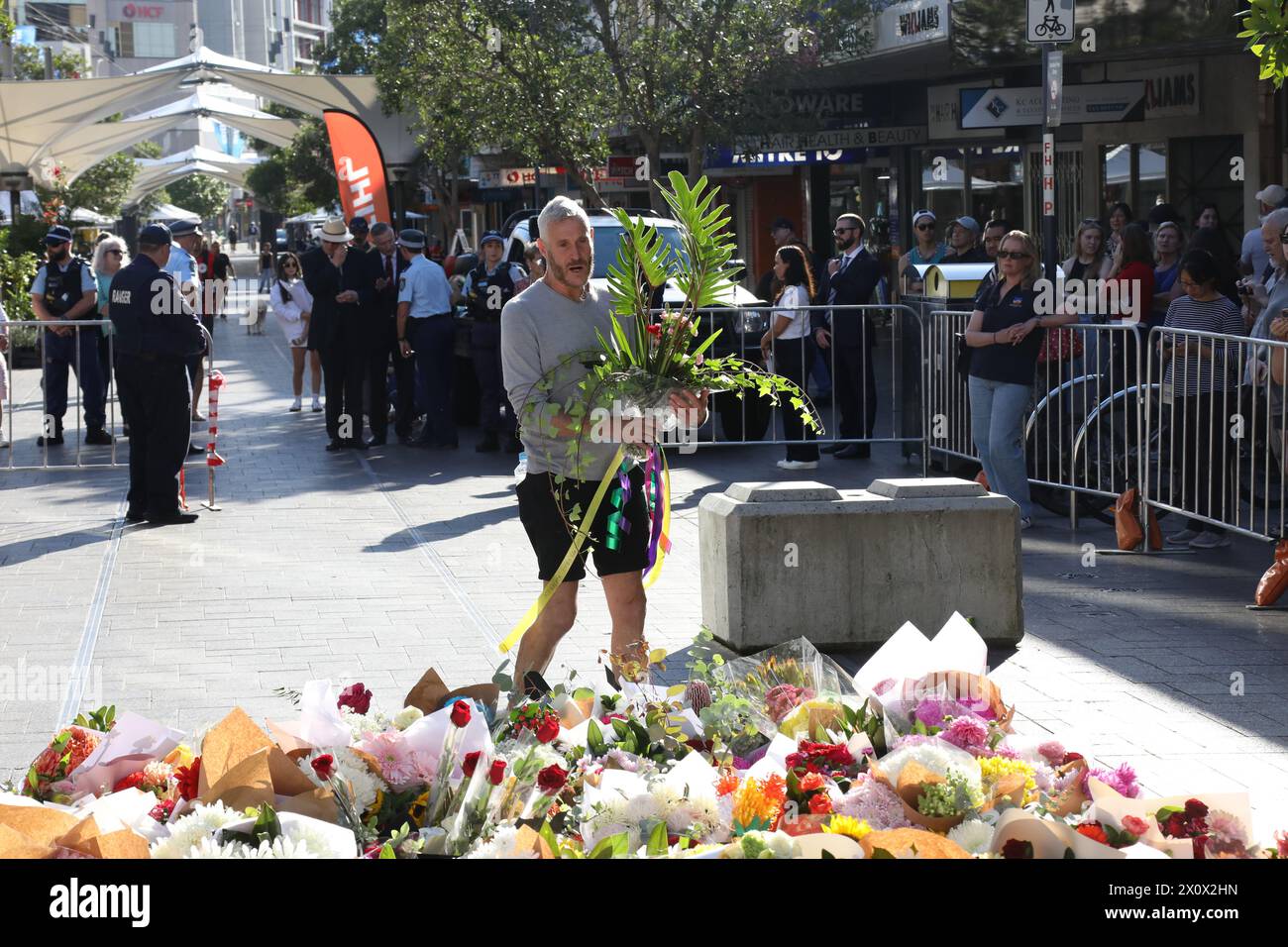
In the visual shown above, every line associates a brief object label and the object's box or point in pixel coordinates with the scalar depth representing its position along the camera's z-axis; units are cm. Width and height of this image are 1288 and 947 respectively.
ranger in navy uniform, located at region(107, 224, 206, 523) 1127
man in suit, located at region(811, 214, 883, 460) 1379
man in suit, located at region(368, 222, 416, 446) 1541
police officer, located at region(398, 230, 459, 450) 1533
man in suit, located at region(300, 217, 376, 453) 1513
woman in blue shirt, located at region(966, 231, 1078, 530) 1035
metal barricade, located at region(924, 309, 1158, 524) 1030
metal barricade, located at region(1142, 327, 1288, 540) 902
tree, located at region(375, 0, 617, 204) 2262
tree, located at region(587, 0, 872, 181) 2181
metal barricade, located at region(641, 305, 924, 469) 1341
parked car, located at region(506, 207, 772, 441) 1434
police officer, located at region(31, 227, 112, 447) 1591
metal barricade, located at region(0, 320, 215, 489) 1438
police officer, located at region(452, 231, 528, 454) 1498
